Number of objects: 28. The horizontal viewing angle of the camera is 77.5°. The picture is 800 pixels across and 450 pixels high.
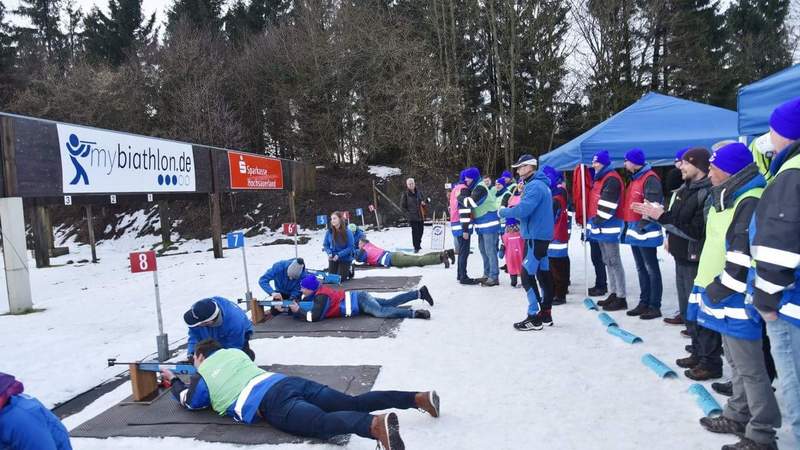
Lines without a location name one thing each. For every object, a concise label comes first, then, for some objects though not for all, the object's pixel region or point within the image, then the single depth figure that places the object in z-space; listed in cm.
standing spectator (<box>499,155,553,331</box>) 559
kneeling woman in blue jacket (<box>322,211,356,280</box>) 957
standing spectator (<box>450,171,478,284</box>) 839
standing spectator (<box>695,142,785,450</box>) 276
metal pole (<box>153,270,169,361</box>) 533
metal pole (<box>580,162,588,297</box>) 714
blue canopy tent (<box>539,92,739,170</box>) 707
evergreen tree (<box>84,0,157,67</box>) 2988
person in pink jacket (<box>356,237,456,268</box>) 1098
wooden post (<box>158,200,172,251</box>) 1939
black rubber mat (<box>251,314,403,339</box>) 600
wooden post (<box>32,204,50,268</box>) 1555
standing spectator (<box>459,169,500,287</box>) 832
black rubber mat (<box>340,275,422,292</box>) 883
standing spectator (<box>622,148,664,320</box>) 567
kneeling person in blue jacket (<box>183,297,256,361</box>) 430
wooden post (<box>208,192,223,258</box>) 1419
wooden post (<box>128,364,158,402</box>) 431
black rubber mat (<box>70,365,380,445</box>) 355
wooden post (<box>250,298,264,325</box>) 684
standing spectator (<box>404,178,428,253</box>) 1278
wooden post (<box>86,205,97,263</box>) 1705
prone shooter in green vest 317
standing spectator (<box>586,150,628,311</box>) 626
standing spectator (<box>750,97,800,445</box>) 227
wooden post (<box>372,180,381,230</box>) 2075
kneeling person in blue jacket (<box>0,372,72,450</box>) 232
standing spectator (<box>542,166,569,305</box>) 698
